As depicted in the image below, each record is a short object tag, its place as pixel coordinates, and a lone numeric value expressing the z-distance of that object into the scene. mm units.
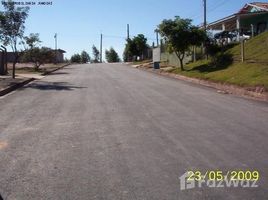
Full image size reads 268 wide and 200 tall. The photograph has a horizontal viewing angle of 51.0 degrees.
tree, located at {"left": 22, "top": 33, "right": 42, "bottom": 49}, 24697
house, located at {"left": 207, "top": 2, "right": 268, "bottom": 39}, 23100
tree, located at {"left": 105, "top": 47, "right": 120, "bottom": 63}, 69736
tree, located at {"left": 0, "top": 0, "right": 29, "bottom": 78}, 16434
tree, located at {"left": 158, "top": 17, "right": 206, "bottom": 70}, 20563
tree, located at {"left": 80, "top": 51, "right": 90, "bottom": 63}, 67432
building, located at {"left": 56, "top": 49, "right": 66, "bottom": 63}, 57419
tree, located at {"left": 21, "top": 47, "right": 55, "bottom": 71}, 26009
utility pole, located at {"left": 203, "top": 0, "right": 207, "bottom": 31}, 23152
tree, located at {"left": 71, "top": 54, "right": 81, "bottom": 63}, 63080
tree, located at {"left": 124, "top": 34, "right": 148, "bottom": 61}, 44100
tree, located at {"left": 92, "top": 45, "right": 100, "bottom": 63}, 74013
